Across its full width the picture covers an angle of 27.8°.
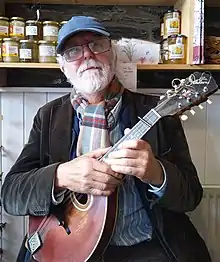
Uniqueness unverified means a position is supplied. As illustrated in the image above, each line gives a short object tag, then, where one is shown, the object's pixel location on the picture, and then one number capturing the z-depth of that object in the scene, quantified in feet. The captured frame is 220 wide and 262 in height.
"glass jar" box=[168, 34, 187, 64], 5.11
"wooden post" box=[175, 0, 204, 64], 4.94
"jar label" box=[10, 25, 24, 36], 5.19
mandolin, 3.88
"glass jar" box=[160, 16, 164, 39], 5.59
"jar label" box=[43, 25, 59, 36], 5.21
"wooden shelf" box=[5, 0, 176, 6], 5.73
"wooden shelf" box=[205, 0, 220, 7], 5.69
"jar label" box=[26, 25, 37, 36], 5.20
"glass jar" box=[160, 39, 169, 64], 5.27
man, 4.24
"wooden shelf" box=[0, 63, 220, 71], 5.08
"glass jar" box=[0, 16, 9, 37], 5.17
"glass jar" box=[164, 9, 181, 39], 5.32
